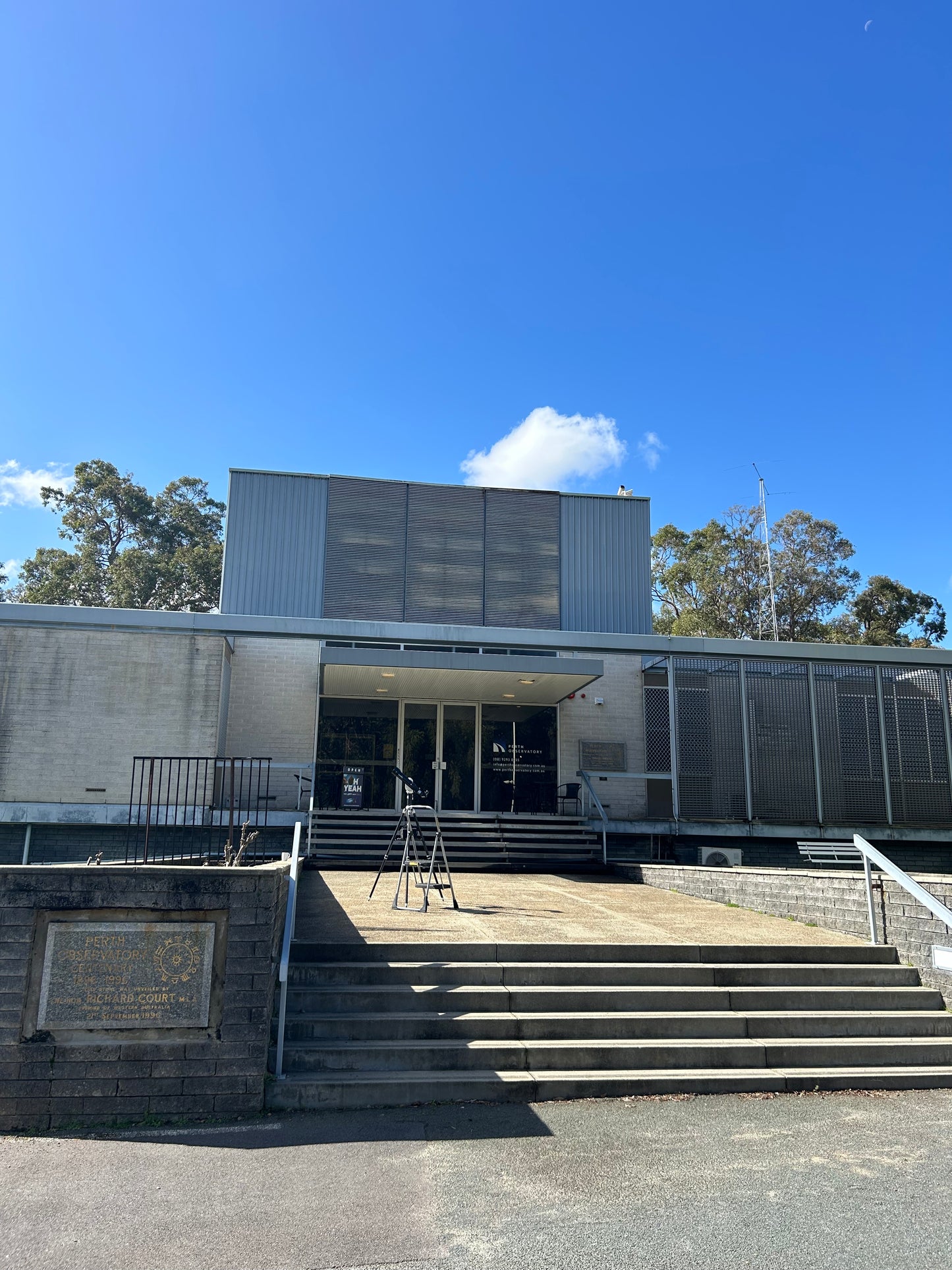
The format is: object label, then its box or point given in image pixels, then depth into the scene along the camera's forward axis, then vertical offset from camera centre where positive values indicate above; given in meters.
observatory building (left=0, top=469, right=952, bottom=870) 14.01 +1.09
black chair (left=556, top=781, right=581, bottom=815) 16.58 +0.05
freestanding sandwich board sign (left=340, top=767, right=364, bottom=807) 16.33 +0.12
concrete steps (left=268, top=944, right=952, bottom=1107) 5.45 -1.51
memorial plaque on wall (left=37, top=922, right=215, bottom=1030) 4.97 -1.03
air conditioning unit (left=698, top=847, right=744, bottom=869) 15.27 -0.95
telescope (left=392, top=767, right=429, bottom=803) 9.23 +0.11
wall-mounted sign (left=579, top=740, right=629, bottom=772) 16.91 +0.79
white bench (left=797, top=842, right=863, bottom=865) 12.36 -0.84
